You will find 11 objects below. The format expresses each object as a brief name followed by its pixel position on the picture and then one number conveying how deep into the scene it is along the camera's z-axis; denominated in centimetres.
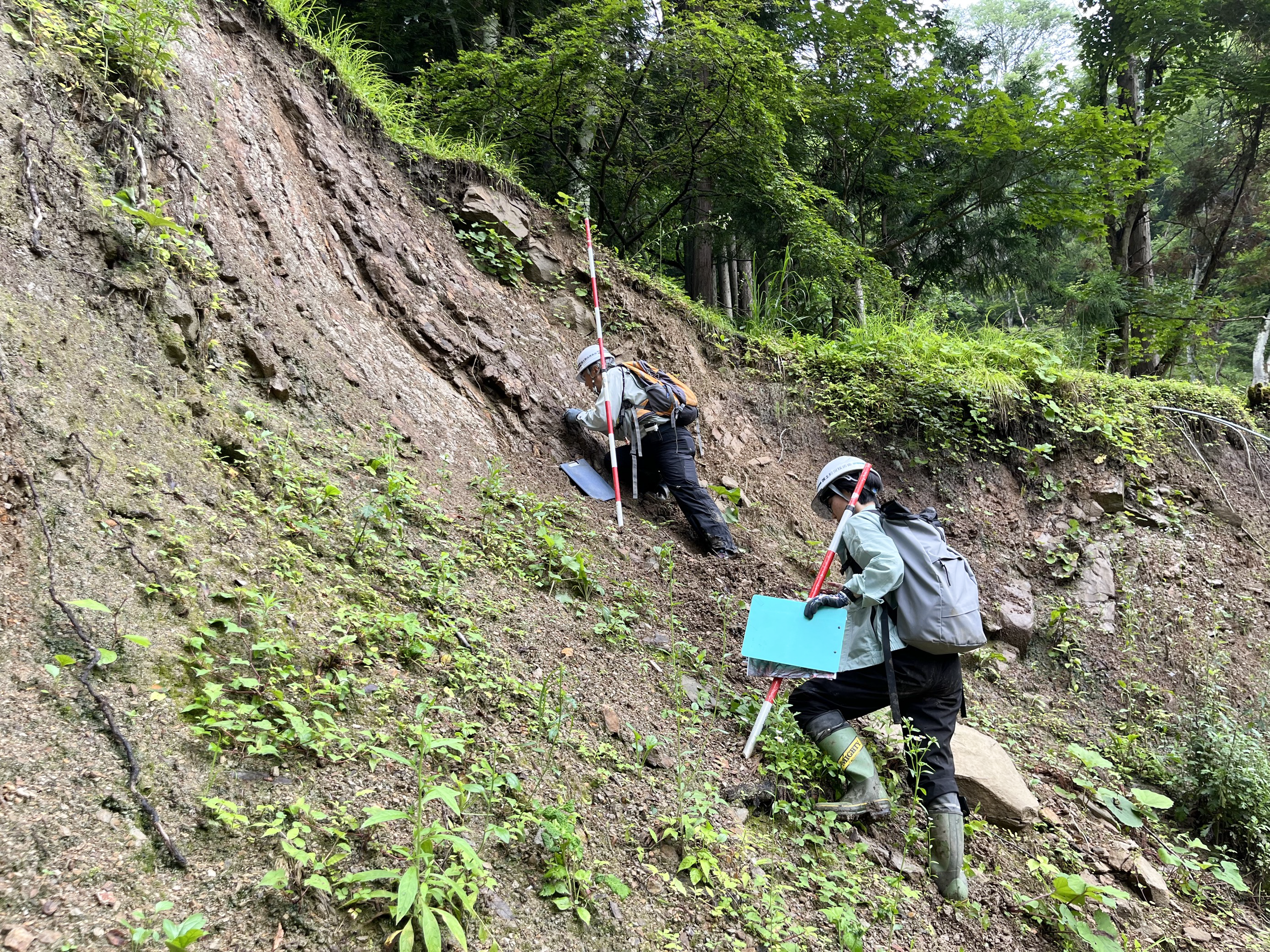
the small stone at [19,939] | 164
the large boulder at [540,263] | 766
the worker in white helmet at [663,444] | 621
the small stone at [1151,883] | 430
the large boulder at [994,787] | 442
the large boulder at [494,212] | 738
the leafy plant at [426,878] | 212
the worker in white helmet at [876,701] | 378
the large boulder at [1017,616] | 675
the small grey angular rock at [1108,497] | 828
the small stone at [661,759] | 374
